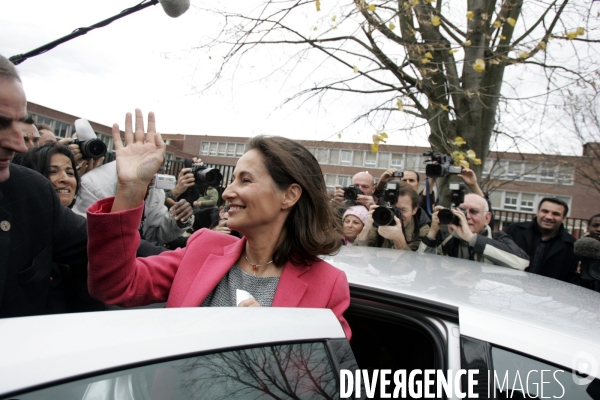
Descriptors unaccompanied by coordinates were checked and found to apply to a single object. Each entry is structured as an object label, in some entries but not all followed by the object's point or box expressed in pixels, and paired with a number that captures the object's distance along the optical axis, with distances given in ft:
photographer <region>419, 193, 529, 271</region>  11.16
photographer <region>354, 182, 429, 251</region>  12.23
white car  2.84
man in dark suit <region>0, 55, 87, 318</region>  4.71
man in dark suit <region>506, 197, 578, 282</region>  14.51
